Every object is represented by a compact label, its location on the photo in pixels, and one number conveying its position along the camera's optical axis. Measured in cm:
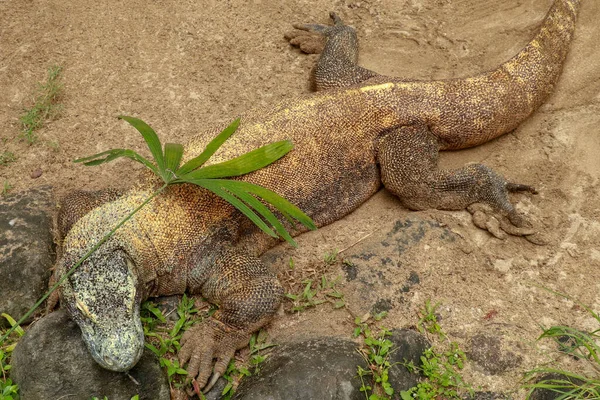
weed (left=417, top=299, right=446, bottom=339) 342
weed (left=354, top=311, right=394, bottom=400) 309
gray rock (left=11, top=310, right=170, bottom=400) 301
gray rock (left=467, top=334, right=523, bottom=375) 324
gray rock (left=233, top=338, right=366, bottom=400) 300
